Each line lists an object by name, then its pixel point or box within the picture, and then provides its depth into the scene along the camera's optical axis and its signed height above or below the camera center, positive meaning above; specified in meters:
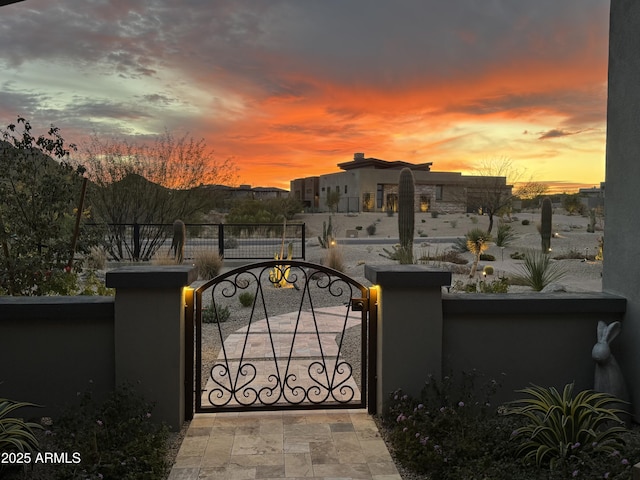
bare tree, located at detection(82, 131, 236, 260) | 18.53 +1.58
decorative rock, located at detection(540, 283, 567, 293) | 9.52 -1.23
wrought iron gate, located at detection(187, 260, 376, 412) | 4.24 -1.65
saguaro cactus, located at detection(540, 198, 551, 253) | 19.06 +0.14
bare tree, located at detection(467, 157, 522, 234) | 35.81 +3.65
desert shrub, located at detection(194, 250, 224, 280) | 13.10 -1.20
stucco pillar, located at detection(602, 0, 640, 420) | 4.01 +0.44
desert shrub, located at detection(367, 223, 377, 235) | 35.12 -0.44
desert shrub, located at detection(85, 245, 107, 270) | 13.20 -1.15
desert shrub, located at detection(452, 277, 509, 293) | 8.46 -1.15
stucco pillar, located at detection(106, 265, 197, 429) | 3.81 -0.94
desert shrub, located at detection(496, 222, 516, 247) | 21.98 -0.49
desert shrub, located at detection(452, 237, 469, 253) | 20.17 -0.88
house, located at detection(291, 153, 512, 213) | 49.19 +3.96
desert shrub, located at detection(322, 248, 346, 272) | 13.61 -1.04
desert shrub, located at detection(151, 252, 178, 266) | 12.18 -1.05
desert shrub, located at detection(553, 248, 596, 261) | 18.92 -1.10
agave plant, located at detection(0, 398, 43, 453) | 2.93 -1.36
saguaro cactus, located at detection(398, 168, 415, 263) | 15.55 +0.51
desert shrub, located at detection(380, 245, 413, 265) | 13.32 -0.87
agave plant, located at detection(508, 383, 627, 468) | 3.14 -1.38
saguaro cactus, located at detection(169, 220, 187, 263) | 15.13 -0.48
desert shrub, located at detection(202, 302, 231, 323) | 8.23 -1.63
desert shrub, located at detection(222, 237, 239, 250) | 21.72 -1.01
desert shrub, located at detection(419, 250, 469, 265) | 16.22 -1.17
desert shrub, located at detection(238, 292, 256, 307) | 9.48 -1.53
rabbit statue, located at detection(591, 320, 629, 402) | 3.97 -1.14
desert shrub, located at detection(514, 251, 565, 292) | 9.31 -0.95
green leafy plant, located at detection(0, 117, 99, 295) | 6.55 +0.08
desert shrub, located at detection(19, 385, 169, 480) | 3.03 -1.52
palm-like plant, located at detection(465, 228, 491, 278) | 13.84 -0.46
